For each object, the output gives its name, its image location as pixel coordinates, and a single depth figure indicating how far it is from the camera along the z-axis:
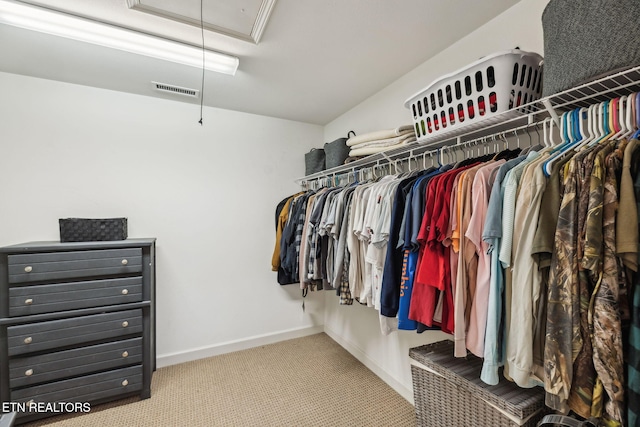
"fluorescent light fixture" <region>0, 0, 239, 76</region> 1.37
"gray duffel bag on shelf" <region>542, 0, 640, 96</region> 0.75
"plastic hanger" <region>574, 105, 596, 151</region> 0.90
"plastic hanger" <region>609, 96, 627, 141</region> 0.83
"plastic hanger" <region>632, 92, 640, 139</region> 0.79
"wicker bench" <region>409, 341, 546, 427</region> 1.06
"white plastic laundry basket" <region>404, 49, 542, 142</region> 1.11
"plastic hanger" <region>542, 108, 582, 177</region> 0.91
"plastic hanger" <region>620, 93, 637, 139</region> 0.80
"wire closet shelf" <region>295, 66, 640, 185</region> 0.86
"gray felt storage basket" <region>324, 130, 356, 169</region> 2.29
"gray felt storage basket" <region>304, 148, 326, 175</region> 2.74
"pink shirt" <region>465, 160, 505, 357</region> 0.99
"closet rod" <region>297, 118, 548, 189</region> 1.33
